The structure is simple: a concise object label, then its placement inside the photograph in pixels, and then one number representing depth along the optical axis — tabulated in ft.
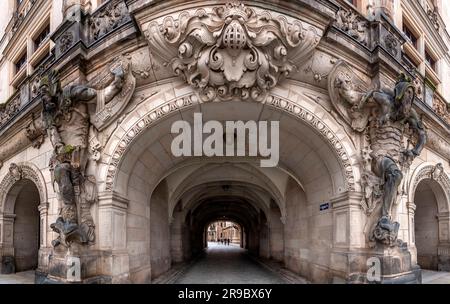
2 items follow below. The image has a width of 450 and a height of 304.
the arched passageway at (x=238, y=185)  26.91
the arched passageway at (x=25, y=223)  38.17
